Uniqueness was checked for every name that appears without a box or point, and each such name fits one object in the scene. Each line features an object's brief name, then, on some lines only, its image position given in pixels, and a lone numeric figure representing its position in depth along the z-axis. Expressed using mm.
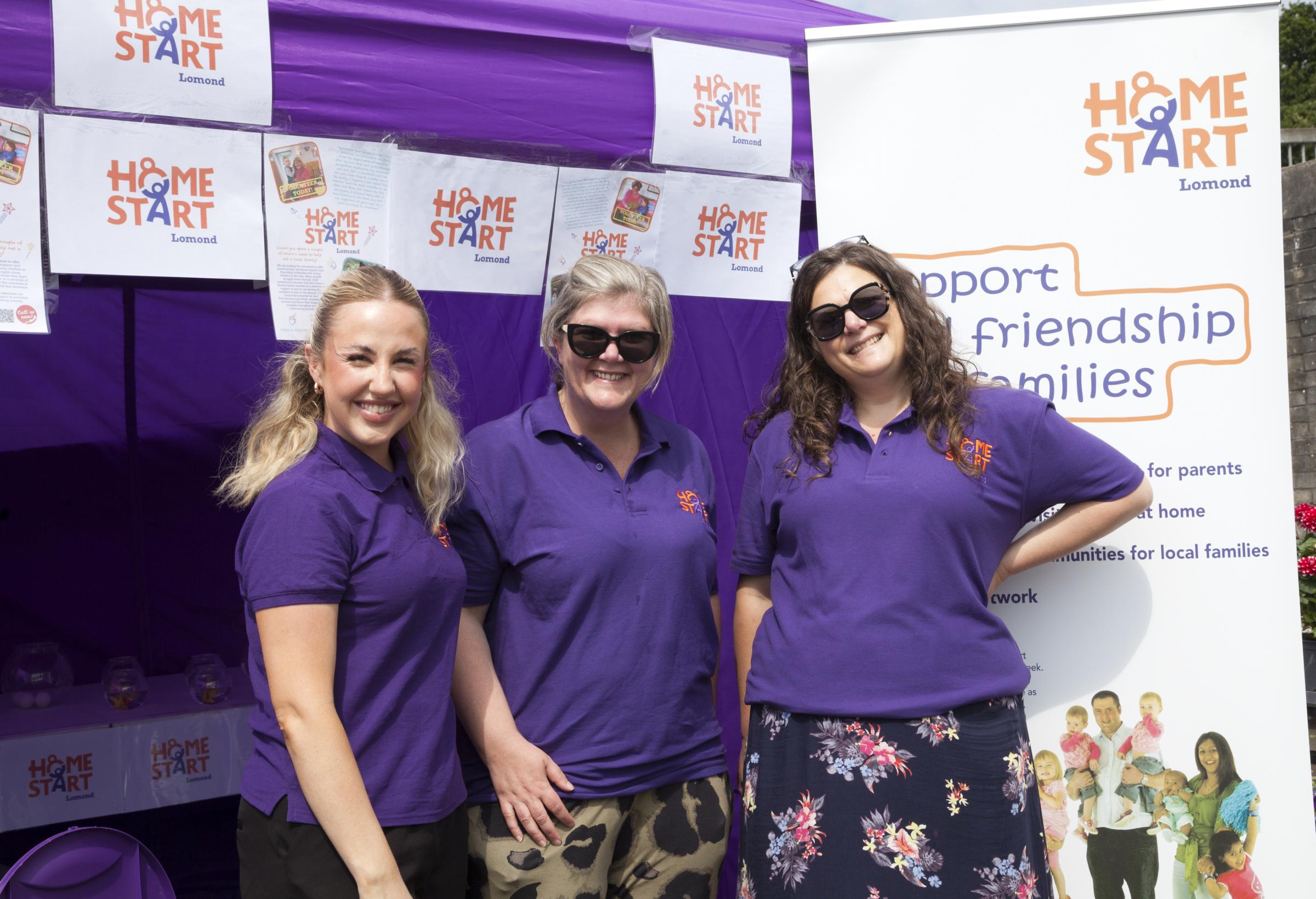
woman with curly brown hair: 1552
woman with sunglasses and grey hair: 1598
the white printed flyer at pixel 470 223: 1867
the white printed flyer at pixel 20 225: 1536
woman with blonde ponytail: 1275
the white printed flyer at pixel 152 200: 1581
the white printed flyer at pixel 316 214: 1738
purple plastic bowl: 1967
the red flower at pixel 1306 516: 2928
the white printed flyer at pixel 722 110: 2035
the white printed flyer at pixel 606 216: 2021
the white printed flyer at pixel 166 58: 1554
